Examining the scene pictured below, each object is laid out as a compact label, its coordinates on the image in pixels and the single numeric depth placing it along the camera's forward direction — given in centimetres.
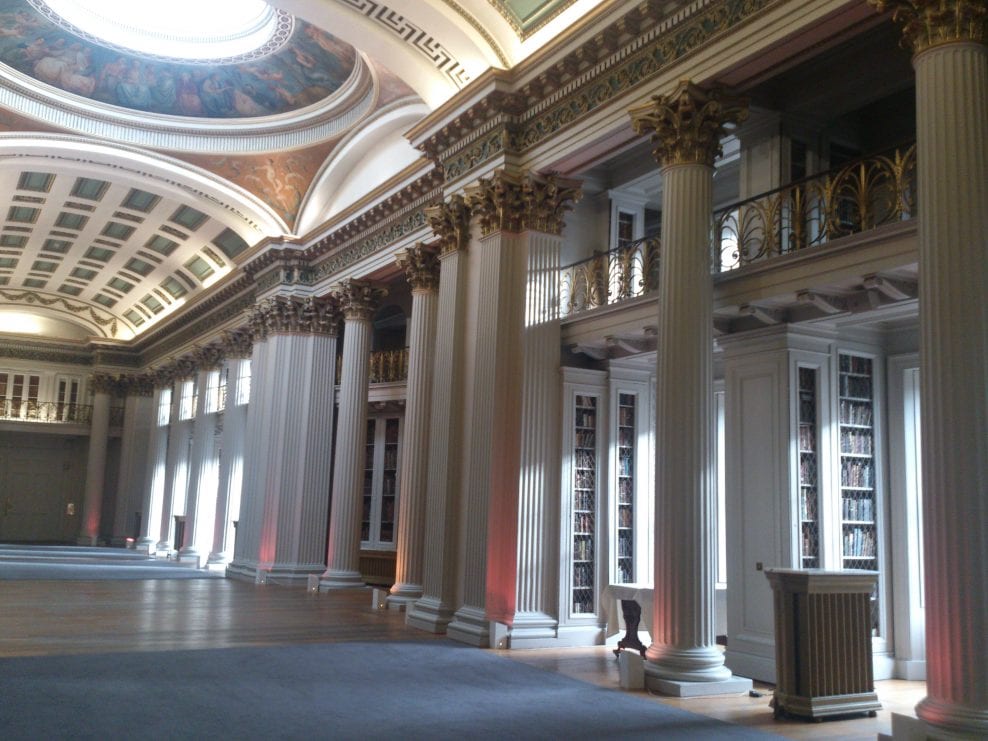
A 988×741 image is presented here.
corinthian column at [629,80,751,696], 834
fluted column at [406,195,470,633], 1203
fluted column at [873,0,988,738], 580
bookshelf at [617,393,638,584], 1174
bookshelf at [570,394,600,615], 1141
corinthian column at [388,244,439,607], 1370
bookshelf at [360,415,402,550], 1927
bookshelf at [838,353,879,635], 934
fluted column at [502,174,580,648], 1097
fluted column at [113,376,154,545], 3194
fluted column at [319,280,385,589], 1711
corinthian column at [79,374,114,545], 3241
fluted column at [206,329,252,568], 2147
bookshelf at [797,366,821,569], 913
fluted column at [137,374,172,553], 3080
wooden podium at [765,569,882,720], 714
